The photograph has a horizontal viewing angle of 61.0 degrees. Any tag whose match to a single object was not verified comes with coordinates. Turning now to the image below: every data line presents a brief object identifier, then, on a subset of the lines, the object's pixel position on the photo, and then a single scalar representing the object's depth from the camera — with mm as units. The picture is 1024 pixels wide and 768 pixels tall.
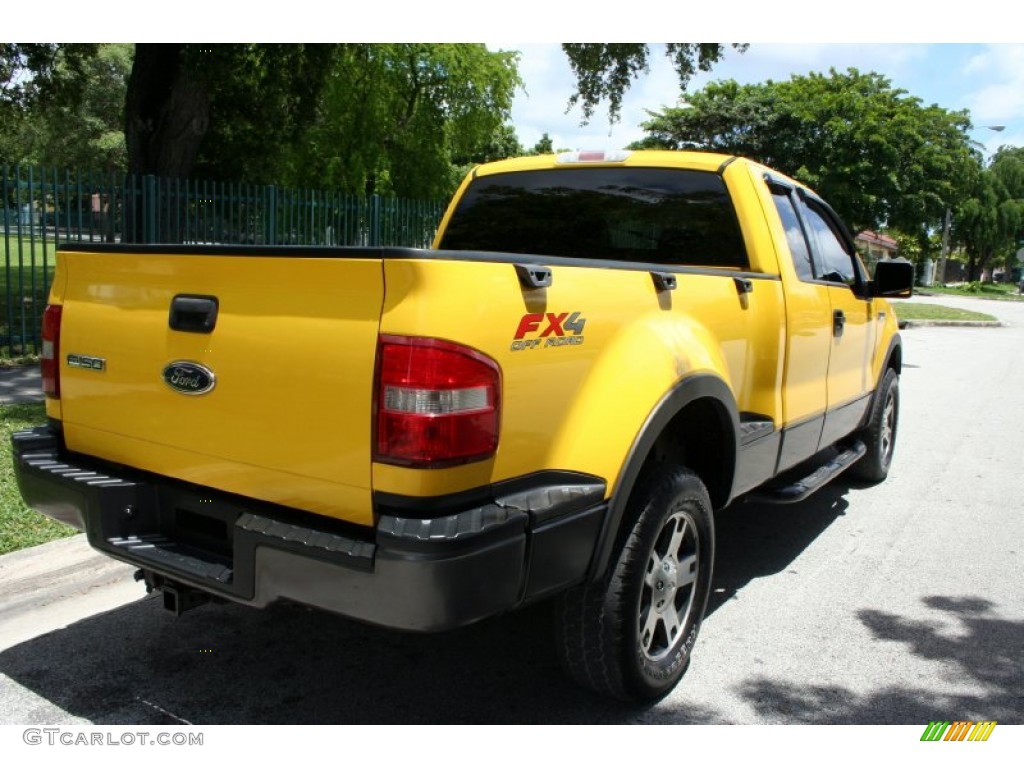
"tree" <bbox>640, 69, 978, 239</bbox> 25344
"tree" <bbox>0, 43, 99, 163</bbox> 13992
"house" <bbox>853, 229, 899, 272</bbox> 60094
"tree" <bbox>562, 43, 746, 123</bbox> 16406
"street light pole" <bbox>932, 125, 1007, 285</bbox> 33094
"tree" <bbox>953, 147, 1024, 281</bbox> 54438
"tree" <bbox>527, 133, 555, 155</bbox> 72188
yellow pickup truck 2229
